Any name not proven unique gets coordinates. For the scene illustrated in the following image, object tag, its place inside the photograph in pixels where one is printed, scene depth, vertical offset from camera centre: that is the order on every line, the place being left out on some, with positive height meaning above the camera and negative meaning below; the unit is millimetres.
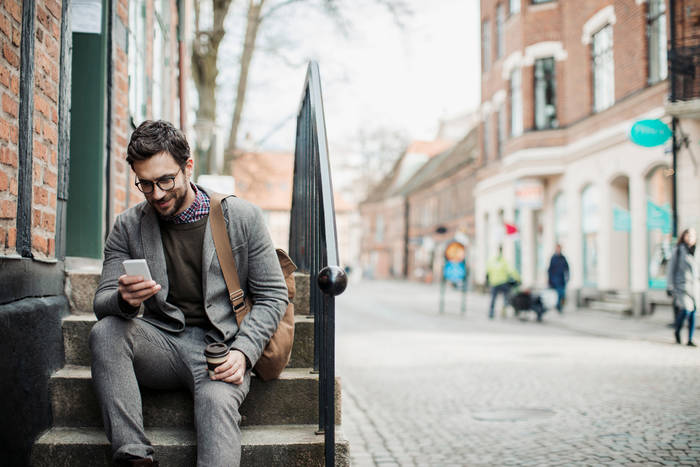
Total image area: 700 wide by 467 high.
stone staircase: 3023 -725
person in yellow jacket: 17219 -425
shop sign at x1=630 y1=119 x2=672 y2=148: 13289 +2357
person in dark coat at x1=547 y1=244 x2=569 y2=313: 18912 -316
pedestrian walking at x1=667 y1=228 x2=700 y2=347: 10406 -264
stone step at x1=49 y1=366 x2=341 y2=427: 3213 -664
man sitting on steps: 2785 -208
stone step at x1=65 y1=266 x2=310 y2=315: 3705 -162
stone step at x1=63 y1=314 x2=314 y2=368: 3500 -398
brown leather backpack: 3111 -214
